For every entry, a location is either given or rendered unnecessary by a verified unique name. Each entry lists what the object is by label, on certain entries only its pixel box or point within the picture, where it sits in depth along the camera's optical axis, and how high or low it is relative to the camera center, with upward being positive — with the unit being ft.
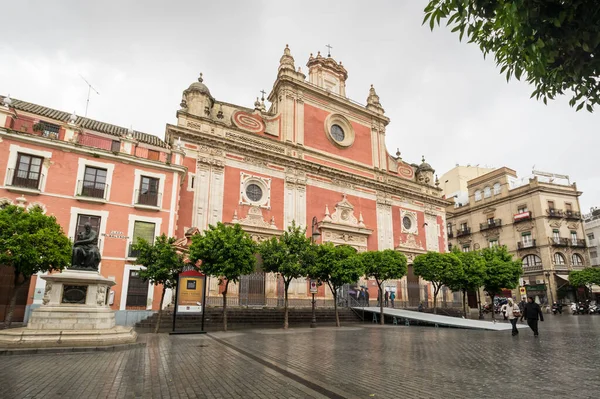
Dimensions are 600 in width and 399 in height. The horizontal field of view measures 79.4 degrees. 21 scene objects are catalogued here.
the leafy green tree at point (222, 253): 50.88 +4.38
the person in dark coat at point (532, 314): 41.34 -3.03
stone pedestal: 28.94 -2.99
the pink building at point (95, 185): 55.42 +15.91
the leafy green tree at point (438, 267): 77.66 +4.05
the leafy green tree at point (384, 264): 71.82 +4.21
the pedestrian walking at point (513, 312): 43.11 -3.13
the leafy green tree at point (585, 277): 108.23 +2.97
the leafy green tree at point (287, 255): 57.77 +4.72
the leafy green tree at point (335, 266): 61.16 +3.34
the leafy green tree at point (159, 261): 47.05 +2.98
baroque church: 75.87 +27.37
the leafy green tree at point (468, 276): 79.20 +2.24
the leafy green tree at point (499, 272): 82.02 +3.23
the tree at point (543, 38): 12.71 +9.24
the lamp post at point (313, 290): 59.13 -0.75
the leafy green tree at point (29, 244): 44.09 +4.90
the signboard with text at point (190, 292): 45.42 -0.93
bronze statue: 34.96 +3.03
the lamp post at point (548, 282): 118.83 +1.58
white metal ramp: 54.54 -5.62
